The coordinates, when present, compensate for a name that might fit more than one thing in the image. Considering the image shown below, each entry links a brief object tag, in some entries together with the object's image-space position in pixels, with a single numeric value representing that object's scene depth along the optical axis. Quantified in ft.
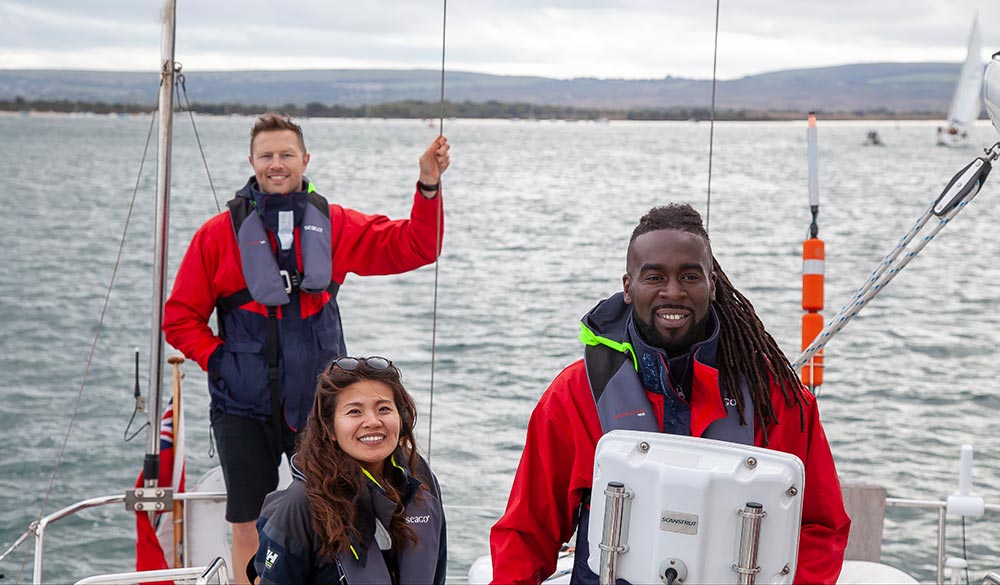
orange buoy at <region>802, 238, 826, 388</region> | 15.76
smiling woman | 8.51
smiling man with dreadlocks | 6.91
